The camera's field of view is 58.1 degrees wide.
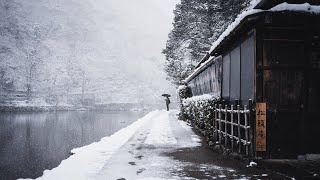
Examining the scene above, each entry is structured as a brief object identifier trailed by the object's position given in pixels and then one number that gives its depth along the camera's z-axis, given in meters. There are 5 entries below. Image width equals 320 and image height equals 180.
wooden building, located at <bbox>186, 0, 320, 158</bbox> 7.88
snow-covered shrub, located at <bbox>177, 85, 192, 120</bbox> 27.67
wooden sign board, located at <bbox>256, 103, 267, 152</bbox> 7.58
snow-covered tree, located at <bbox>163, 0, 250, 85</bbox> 25.04
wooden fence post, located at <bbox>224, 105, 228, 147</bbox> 9.67
